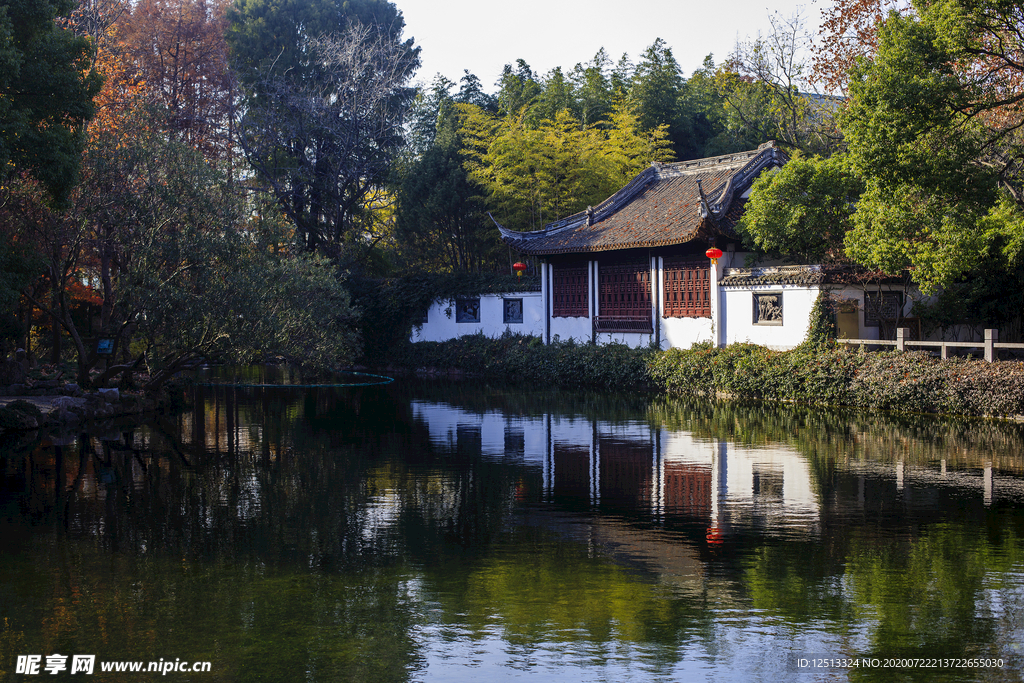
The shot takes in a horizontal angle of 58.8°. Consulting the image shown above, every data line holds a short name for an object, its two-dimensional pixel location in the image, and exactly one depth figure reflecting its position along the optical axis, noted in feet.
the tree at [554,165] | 90.53
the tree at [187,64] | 100.73
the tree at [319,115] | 98.68
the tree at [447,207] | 104.73
